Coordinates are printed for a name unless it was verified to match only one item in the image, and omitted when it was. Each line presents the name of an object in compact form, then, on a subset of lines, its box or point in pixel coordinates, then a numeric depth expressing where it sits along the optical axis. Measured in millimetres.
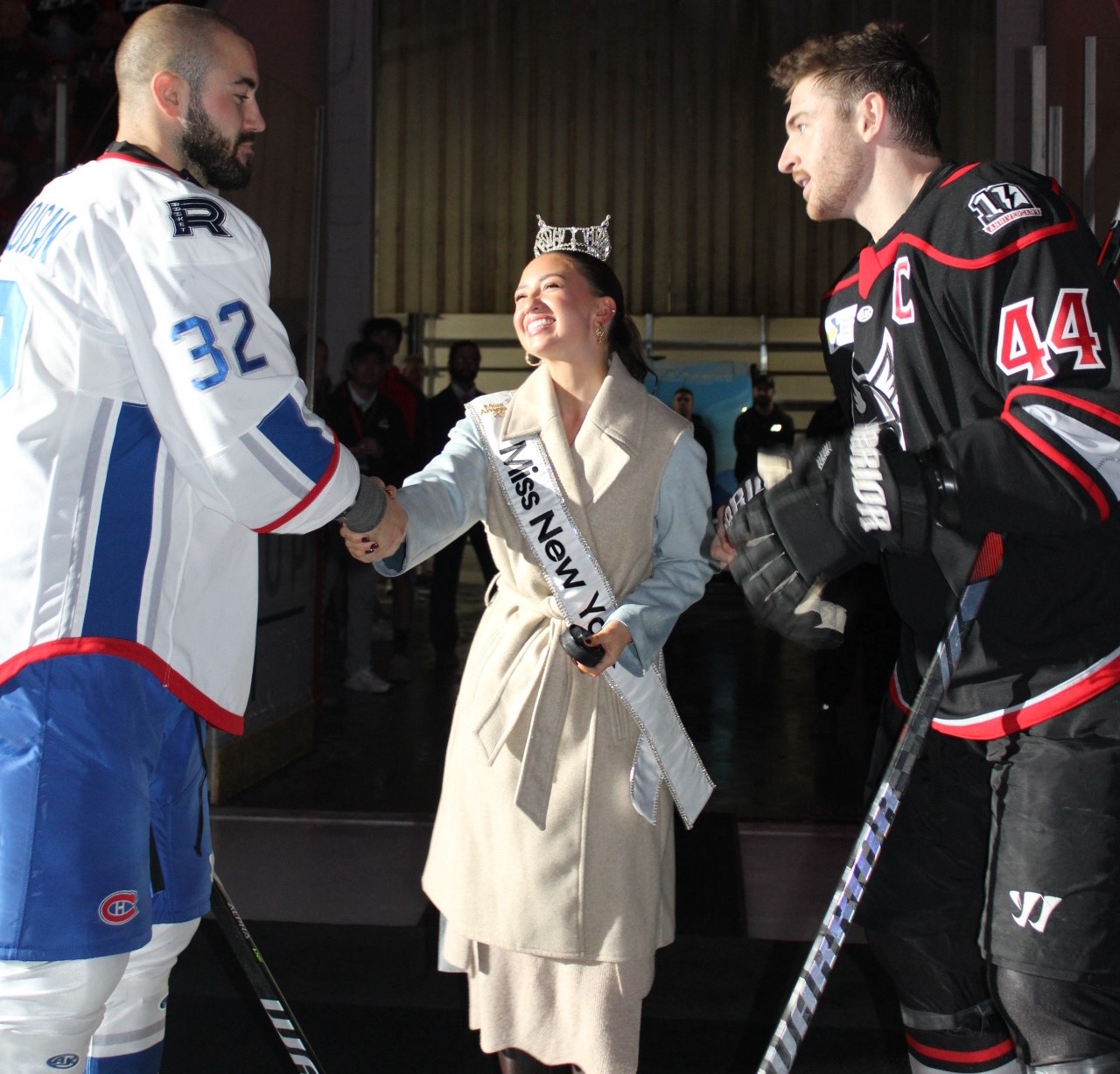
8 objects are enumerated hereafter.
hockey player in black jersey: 1551
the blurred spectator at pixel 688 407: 9039
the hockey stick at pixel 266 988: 2033
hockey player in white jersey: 1676
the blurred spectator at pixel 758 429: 8797
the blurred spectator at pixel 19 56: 6117
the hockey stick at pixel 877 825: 1727
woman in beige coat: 2193
